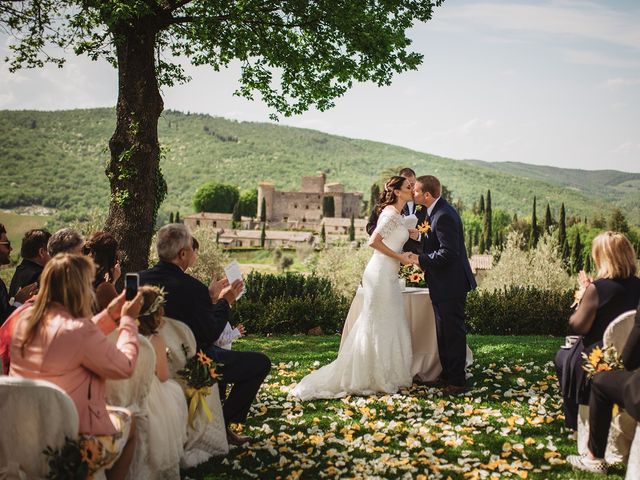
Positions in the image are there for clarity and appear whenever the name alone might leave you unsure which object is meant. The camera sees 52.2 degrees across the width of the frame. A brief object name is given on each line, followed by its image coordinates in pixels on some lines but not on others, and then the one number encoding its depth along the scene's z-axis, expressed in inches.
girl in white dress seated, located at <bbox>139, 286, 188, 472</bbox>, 175.5
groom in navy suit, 289.9
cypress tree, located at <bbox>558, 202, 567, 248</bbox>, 2409.0
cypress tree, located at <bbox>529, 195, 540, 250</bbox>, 2470.5
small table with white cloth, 311.7
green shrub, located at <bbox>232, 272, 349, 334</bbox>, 555.2
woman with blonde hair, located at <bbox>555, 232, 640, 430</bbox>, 195.3
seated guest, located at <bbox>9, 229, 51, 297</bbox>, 262.7
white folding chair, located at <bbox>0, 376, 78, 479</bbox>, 136.9
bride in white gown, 293.1
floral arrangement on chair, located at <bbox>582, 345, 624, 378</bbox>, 183.8
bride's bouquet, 330.6
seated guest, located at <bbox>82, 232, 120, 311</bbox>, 215.9
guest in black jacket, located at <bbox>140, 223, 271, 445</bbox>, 198.1
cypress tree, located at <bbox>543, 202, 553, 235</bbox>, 2666.6
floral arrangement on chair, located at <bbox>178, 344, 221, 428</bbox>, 195.6
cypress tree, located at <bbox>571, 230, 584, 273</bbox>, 2257.6
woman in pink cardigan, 145.5
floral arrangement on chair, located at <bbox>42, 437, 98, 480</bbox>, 140.6
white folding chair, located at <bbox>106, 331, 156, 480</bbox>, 172.9
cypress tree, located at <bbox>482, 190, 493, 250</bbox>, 3187.5
